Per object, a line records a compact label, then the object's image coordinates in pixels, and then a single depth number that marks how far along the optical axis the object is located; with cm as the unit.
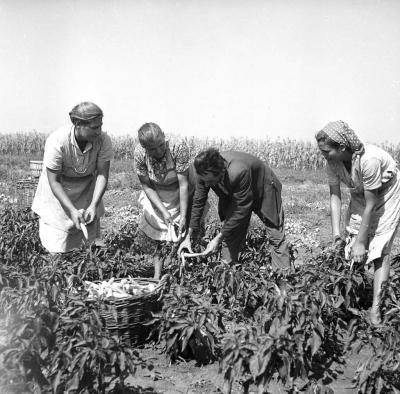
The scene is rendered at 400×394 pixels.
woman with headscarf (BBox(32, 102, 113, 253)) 371
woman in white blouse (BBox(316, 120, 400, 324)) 325
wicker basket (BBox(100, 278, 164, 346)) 324
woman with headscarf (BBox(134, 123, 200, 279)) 391
